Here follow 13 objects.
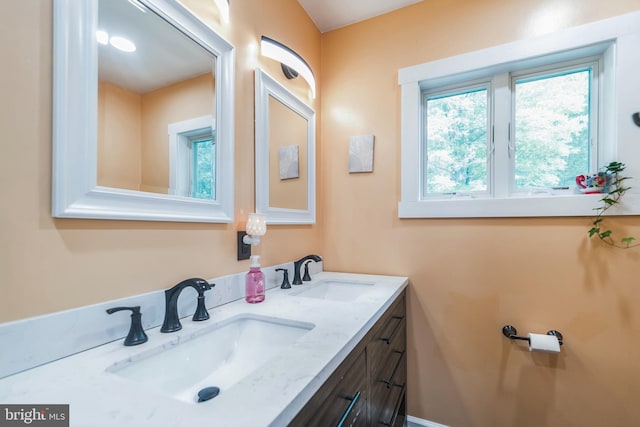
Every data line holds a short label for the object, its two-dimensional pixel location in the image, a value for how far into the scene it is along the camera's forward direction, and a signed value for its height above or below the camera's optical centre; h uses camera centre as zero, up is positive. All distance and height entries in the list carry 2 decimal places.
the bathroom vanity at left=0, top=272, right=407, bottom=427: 0.45 -0.34
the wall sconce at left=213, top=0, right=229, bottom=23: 1.04 +0.79
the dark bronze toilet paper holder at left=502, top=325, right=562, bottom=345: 1.27 -0.58
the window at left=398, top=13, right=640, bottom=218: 1.21 +0.47
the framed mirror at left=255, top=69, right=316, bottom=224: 1.27 +0.31
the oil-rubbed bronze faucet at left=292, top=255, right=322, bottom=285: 1.43 -0.30
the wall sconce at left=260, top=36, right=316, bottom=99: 1.29 +0.78
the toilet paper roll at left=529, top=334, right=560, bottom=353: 1.19 -0.57
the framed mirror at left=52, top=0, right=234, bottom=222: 0.64 +0.29
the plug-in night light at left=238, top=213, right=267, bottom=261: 1.11 -0.08
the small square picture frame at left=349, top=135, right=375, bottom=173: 1.68 +0.37
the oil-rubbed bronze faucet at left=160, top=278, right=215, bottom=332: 0.78 -0.28
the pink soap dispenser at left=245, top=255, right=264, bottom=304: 1.07 -0.28
